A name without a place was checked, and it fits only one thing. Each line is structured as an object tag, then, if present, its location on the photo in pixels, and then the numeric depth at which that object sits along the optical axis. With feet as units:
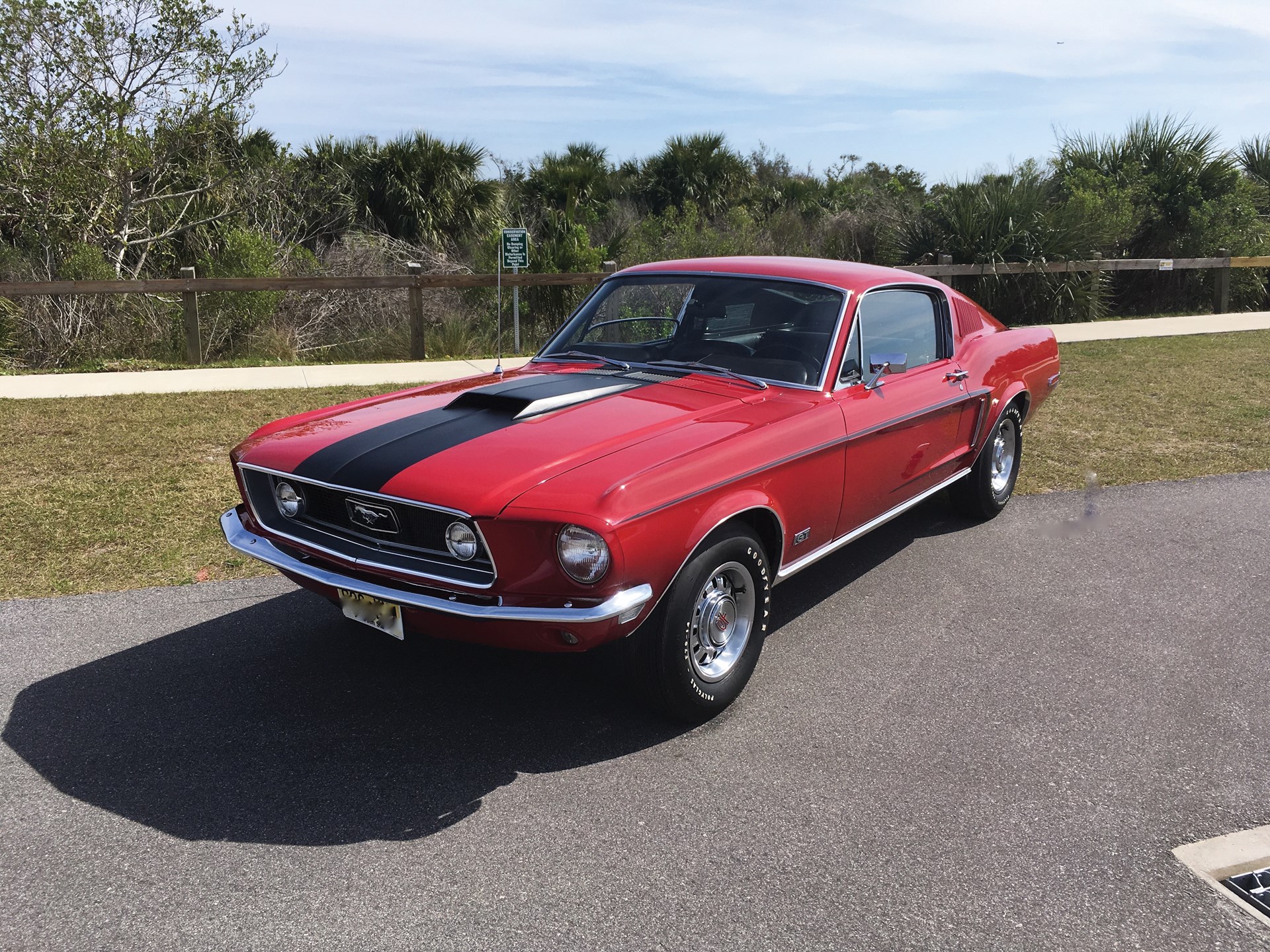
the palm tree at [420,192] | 65.46
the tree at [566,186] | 75.46
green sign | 35.35
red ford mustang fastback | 10.45
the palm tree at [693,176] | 92.38
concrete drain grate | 8.87
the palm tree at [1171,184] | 63.52
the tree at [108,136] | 44.42
